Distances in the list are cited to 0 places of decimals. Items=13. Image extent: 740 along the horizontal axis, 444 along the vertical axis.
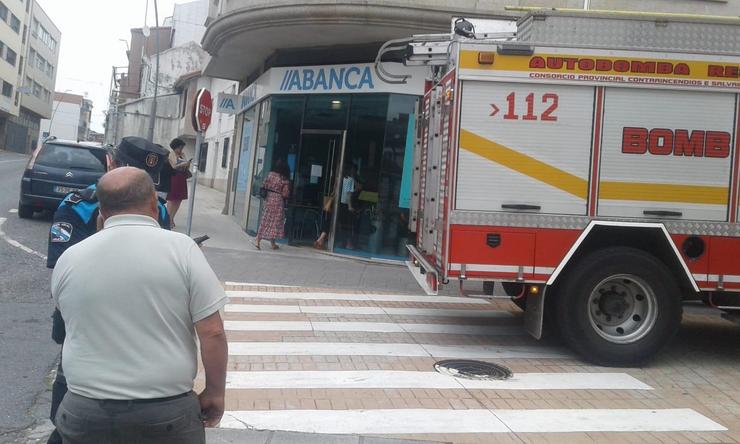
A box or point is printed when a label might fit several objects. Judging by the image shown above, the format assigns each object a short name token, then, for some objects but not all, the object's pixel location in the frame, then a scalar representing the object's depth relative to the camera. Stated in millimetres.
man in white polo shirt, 2365
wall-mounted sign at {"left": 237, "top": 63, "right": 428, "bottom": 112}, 13086
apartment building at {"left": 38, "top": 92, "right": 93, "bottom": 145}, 85688
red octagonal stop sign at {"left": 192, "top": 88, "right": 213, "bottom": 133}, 10477
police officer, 3336
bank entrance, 13305
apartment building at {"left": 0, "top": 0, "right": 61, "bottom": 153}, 60188
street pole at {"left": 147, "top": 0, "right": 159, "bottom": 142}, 27106
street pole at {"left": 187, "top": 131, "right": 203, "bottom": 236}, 9812
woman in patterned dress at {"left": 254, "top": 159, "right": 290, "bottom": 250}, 13258
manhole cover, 6113
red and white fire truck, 6500
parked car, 13898
